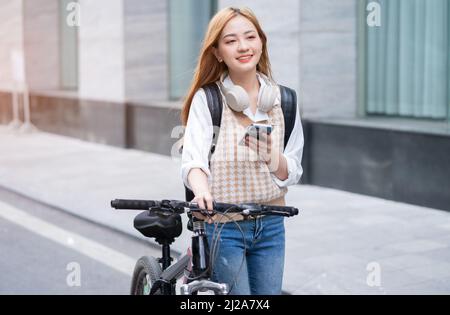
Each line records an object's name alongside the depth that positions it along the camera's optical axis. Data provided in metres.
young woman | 6.89
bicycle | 6.53
